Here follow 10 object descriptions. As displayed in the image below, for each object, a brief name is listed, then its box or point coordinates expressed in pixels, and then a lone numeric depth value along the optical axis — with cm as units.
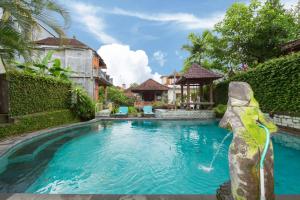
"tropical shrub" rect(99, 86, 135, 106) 3191
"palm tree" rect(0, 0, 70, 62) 615
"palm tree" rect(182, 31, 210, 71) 2767
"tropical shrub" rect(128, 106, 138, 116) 2127
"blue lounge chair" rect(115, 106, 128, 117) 1892
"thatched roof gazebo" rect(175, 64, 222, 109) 1722
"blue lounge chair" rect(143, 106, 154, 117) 2051
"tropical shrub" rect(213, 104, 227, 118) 1675
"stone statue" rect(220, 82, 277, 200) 196
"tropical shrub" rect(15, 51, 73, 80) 1570
